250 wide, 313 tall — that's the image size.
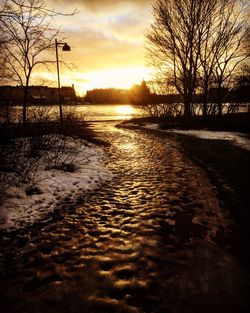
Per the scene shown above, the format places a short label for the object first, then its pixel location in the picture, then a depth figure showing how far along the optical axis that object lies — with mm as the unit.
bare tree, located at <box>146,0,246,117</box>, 20875
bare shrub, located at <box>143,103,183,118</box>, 28830
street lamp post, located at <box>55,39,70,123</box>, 18200
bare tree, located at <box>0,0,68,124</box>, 12461
